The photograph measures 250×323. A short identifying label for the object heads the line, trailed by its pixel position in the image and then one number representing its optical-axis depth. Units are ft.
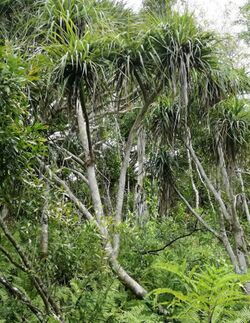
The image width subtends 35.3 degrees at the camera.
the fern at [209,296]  9.20
